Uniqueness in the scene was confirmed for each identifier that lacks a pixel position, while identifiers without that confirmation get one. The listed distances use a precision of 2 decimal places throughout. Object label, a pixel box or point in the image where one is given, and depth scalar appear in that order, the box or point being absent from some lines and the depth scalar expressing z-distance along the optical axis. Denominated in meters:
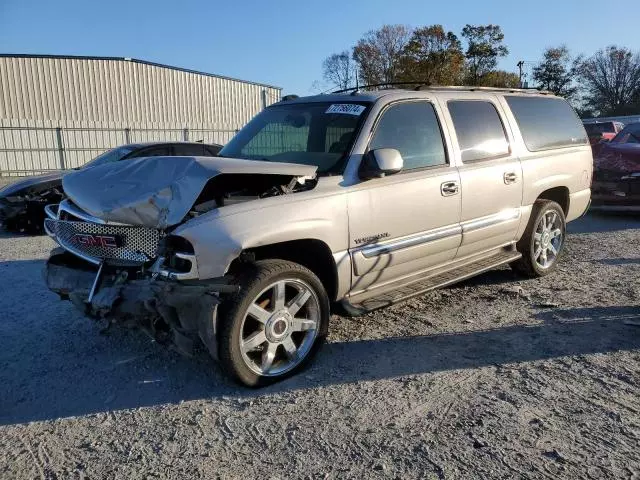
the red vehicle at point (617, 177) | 9.26
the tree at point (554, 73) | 61.25
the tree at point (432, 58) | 39.94
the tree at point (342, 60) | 49.44
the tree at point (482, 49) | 46.75
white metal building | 21.52
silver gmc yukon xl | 3.19
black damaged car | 8.32
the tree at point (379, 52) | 44.25
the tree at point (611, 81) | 63.81
